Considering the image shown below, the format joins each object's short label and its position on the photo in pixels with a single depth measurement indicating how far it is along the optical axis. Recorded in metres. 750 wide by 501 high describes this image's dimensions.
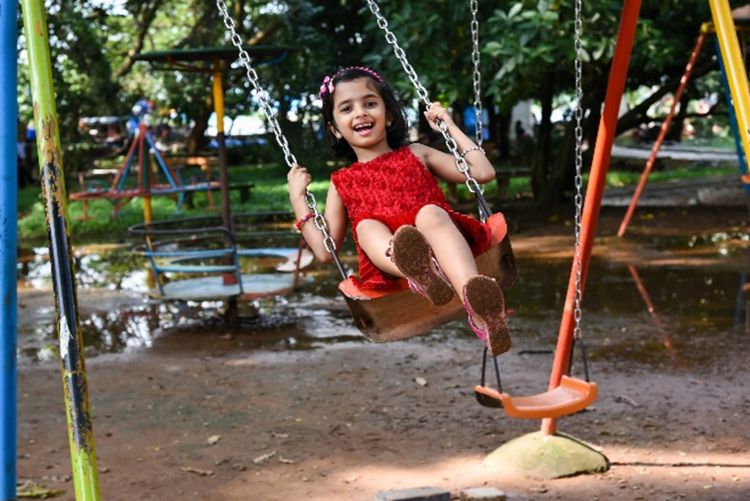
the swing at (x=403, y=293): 3.72
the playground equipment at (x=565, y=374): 4.91
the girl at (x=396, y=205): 3.55
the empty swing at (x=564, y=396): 4.05
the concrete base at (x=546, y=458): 4.98
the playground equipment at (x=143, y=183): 11.94
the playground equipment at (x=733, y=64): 4.12
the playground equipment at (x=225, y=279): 7.91
